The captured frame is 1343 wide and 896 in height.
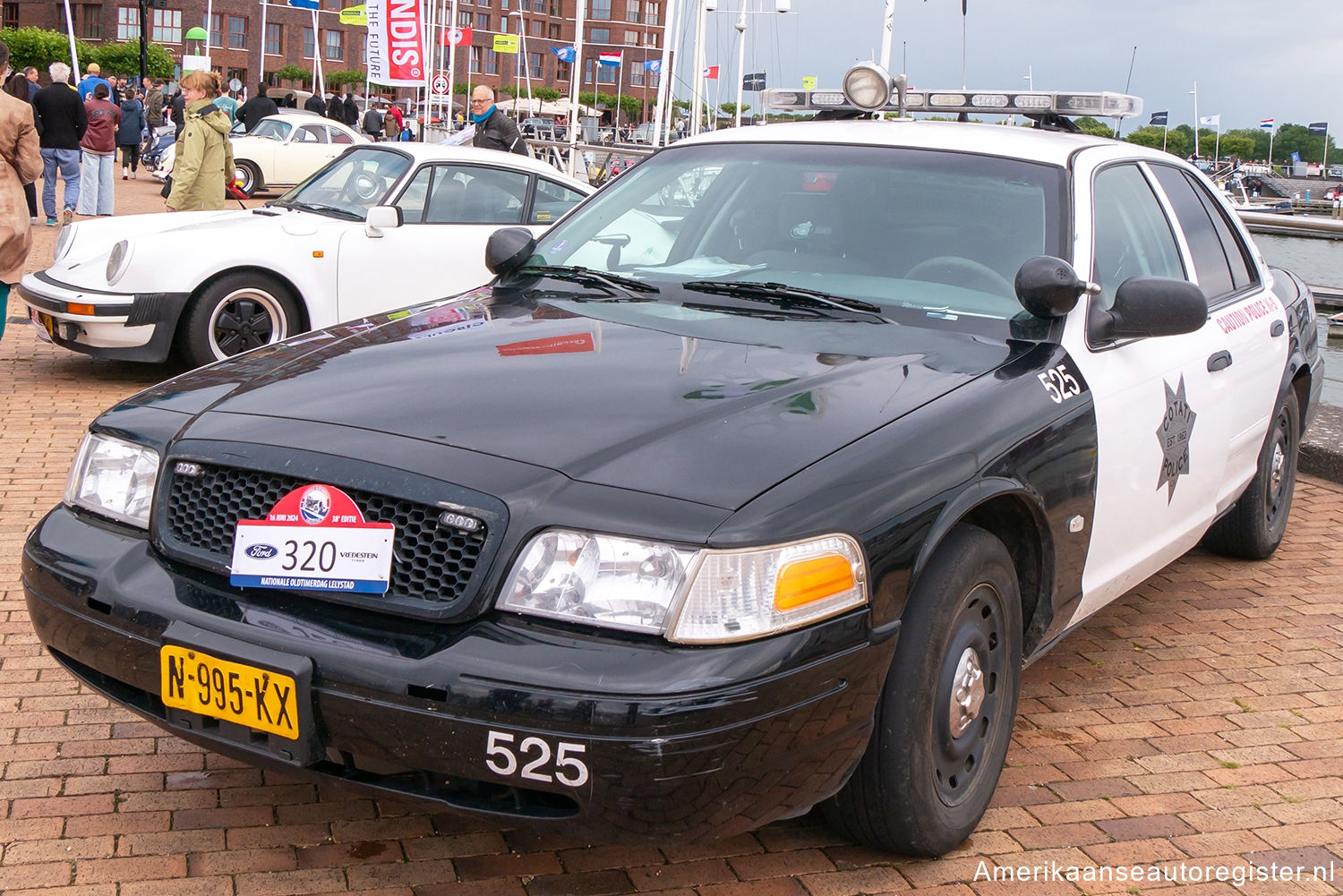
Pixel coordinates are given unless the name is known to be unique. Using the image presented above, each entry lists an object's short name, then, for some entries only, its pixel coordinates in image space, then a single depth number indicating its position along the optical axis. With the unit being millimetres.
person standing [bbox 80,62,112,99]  23467
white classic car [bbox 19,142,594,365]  8000
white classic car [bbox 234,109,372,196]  24734
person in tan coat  7719
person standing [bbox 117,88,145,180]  26562
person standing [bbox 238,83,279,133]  26938
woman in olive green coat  10203
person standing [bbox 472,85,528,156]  11969
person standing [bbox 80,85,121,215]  17484
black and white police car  2459
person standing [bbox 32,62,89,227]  16500
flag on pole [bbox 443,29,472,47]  44875
